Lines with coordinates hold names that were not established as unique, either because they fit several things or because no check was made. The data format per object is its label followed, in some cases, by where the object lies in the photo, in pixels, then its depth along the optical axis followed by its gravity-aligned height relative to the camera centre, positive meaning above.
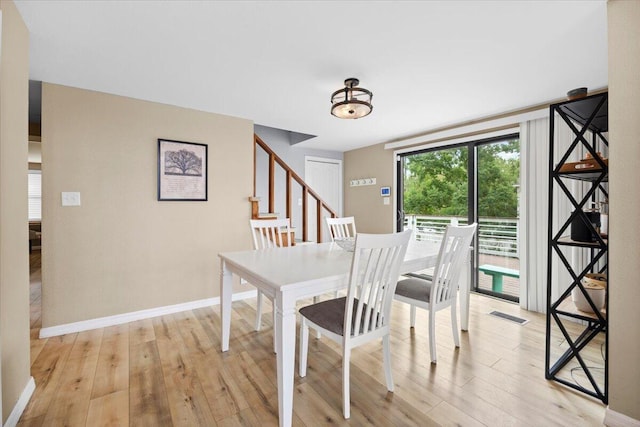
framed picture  2.99 +0.43
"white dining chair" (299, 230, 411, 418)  1.53 -0.55
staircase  3.51 +0.14
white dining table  1.42 -0.37
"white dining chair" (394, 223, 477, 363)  2.06 -0.56
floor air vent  2.77 -1.03
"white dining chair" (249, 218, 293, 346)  2.61 -0.21
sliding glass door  3.40 +0.15
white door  5.25 +0.52
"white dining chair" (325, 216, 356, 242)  3.20 -0.16
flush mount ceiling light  2.20 +0.81
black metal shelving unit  1.68 -0.41
